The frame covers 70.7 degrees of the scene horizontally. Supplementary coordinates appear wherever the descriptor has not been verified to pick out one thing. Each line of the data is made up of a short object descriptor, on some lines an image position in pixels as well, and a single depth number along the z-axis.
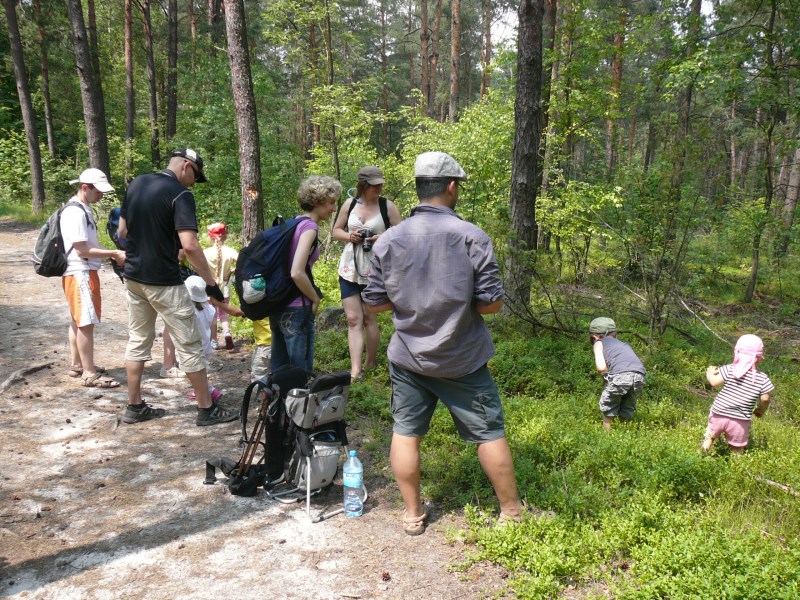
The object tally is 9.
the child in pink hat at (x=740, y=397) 4.62
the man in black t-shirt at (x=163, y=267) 4.44
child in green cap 5.11
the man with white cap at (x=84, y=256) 5.34
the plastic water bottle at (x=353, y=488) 3.60
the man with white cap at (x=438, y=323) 3.09
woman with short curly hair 4.36
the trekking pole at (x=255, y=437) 3.74
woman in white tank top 5.56
